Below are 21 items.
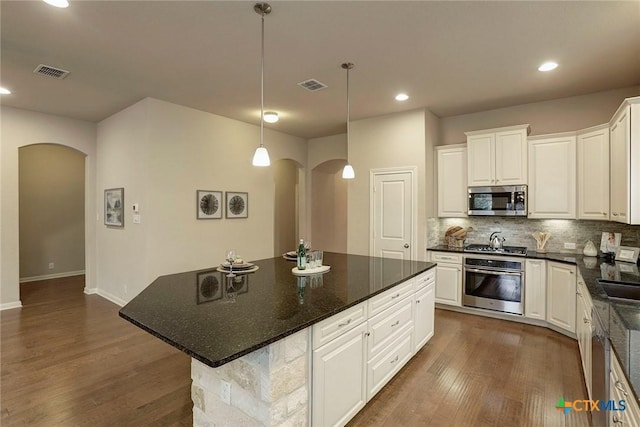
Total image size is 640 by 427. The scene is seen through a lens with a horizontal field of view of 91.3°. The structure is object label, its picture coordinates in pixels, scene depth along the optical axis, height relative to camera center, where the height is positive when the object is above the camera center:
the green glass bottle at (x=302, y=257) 2.74 -0.41
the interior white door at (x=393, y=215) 4.74 -0.06
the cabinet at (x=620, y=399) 1.16 -0.79
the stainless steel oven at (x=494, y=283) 3.99 -0.97
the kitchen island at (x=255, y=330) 1.46 -0.57
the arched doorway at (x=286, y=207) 7.43 +0.10
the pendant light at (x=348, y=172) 3.40 +0.42
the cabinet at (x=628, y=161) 2.74 +0.44
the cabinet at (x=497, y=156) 4.15 +0.74
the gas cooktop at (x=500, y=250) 4.11 -0.54
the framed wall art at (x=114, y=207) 4.69 +0.08
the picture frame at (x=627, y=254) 3.28 -0.47
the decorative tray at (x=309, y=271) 2.70 -0.53
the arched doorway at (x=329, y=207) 6.92 +0.10
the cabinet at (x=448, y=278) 4.42 -0.97
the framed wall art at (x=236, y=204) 5.12 +0.13
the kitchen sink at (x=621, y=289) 2.40 -0.63
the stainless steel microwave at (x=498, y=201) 4.16 +0.13
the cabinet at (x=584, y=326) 2.33 -0.99
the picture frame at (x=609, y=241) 3.56 -0.37
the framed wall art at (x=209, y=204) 4.72 +0.12
